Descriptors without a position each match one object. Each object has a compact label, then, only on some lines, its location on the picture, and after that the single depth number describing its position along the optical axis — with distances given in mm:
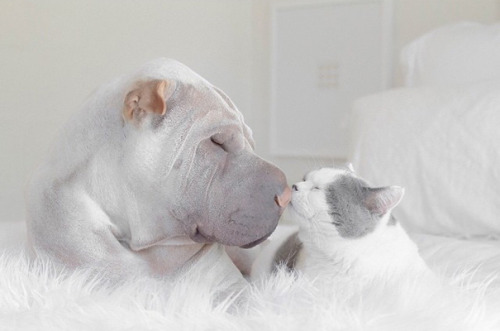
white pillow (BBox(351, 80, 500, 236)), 1558
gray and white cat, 1104
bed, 671
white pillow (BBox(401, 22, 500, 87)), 1886
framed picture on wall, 2719
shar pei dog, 870
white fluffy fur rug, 654
